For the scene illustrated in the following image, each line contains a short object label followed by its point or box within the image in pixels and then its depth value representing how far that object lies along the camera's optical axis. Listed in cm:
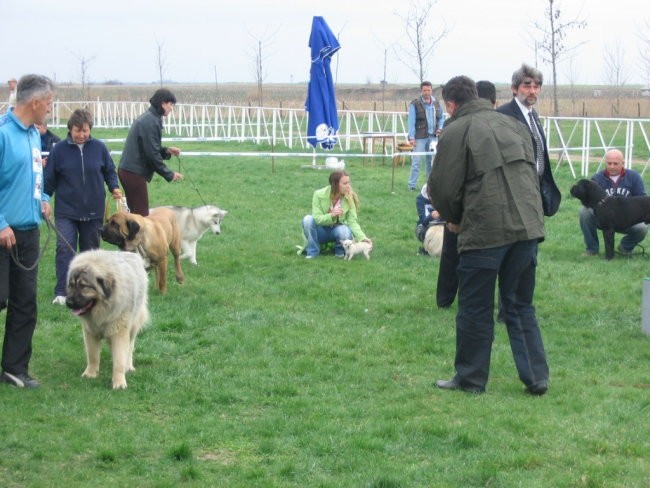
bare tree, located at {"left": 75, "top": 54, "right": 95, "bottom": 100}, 5364
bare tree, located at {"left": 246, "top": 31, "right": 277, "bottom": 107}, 3978
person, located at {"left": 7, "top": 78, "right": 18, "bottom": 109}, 1666
